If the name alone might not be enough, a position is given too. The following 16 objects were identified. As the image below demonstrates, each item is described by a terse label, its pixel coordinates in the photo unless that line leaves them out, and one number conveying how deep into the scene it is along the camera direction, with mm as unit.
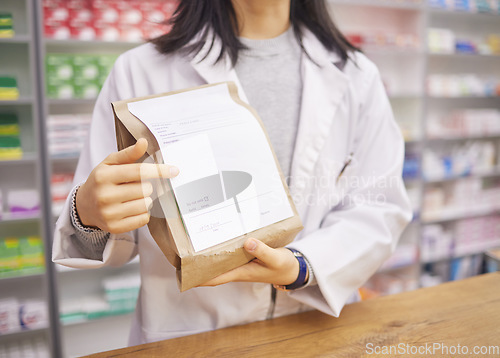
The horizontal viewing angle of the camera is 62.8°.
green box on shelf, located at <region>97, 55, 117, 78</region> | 2691
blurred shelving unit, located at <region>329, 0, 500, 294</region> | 3562
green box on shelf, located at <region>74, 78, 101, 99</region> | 2686
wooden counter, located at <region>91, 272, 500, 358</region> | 785
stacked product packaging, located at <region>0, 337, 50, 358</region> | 2729
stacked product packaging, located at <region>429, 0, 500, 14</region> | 3615
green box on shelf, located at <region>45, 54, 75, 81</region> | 2602
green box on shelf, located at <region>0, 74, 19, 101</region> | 2562
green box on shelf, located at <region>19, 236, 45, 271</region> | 2684
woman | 945
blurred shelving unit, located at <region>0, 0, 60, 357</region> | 2613
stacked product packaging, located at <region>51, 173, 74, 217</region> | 2715
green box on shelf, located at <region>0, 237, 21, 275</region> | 2631
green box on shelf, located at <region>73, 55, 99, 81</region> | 2656
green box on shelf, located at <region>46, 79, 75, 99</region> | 2627
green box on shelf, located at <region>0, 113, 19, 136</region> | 2613
